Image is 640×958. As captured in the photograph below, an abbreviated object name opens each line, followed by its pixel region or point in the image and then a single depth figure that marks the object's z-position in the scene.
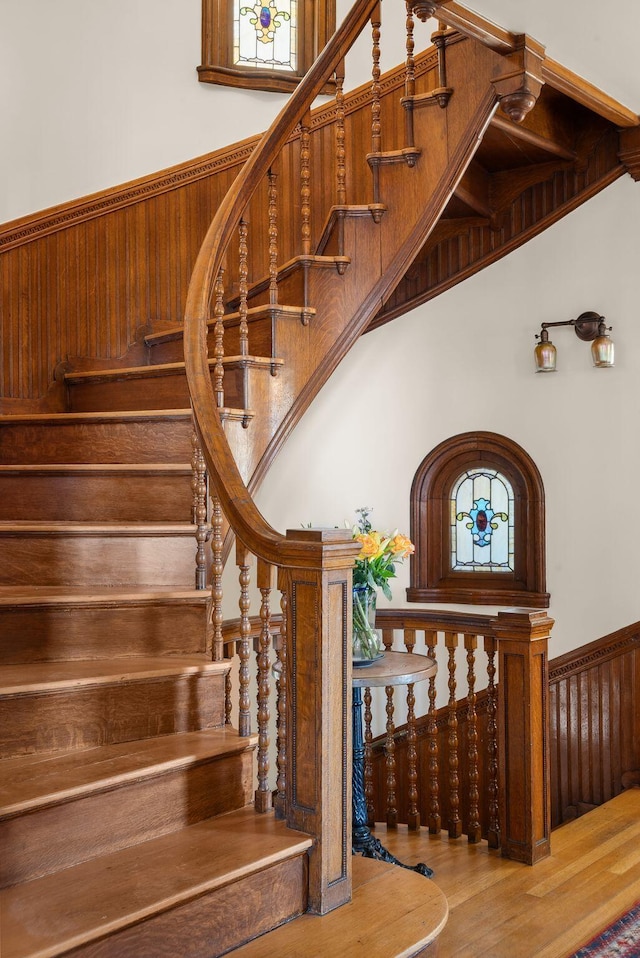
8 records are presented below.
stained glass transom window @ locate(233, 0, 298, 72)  5.27
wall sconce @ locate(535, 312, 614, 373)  4.57
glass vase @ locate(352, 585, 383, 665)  3.09
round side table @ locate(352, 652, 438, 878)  3.03
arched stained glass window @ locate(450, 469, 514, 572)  5.05
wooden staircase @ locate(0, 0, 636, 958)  2.01
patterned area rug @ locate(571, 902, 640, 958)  2.55
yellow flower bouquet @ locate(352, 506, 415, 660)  3.10
